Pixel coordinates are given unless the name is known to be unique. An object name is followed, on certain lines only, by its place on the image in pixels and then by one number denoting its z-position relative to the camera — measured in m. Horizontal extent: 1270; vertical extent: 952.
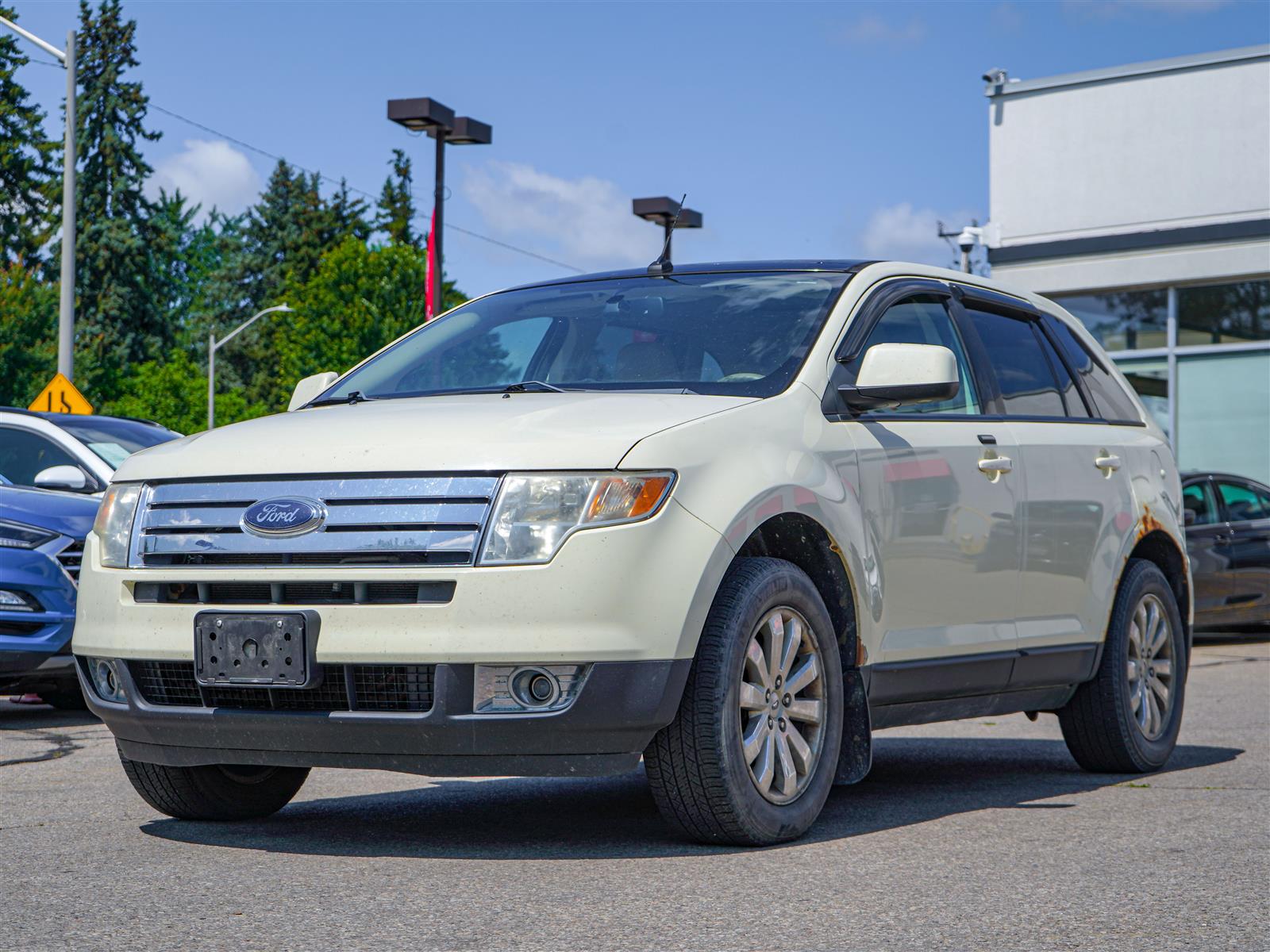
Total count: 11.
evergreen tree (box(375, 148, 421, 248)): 98.56
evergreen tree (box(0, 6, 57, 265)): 61.97
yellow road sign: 21.75
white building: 22.41
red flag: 21.80
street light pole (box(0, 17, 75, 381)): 24.33
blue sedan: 9.40
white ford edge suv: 4.89
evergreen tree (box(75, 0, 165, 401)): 71.06
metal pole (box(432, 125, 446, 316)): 21.08
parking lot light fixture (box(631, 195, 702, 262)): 22.75
